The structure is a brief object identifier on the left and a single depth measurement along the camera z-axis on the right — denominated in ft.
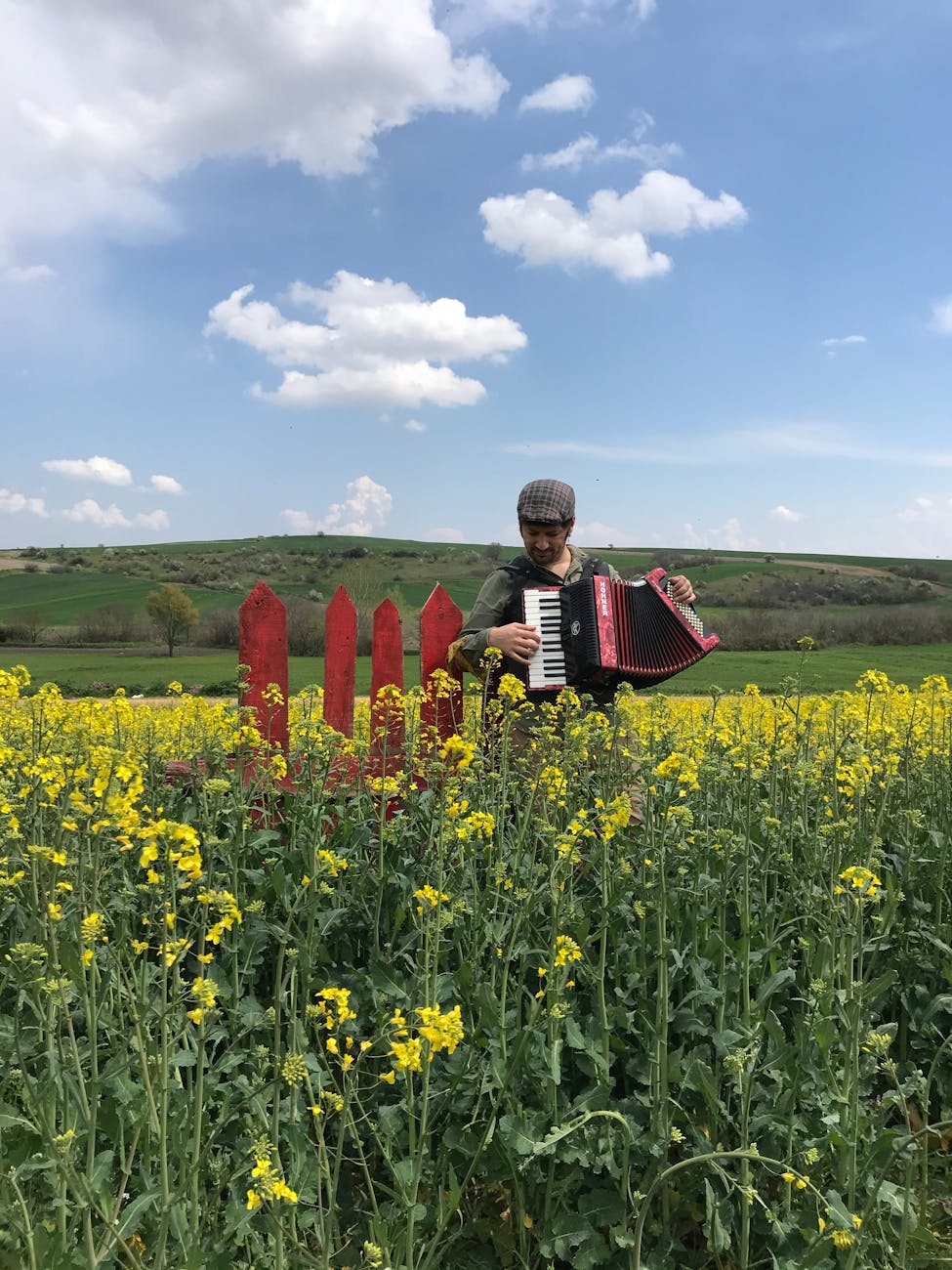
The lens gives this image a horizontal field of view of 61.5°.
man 17.72
